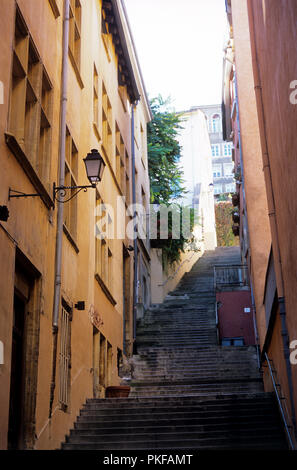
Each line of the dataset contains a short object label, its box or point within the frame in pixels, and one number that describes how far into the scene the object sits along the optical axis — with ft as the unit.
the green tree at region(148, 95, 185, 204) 100.32
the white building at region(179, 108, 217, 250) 136.87
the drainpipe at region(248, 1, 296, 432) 33.45
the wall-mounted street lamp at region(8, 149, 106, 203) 35.19
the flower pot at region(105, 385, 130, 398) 49.90
